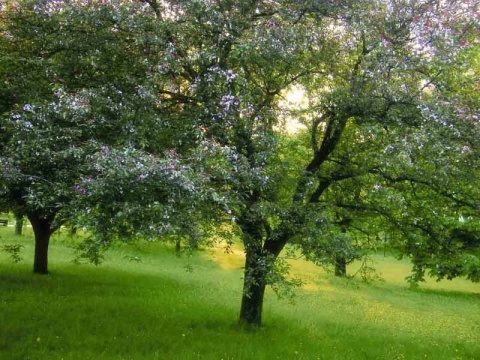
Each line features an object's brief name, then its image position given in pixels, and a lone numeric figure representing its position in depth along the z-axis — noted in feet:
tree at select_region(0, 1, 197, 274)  22.98
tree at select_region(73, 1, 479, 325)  28.60
